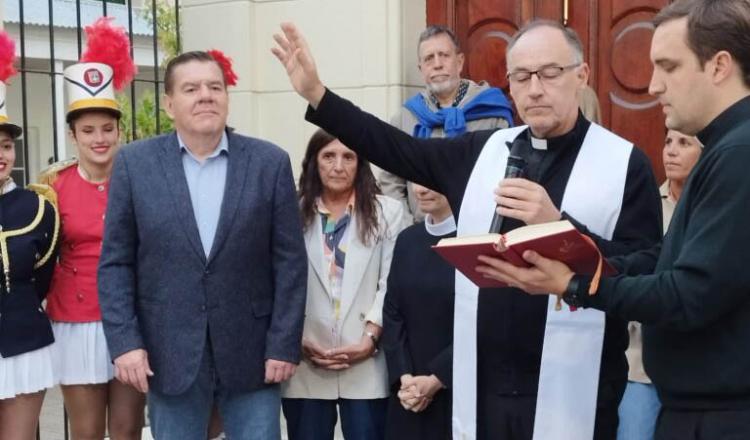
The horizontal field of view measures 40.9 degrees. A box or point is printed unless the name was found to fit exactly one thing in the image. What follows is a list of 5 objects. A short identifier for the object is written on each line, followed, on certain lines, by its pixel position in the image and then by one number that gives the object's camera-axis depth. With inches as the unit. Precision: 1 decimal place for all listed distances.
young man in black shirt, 83.0
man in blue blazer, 143.2
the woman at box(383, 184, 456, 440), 148.7
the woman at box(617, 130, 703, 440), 151.3
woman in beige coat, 161.6
